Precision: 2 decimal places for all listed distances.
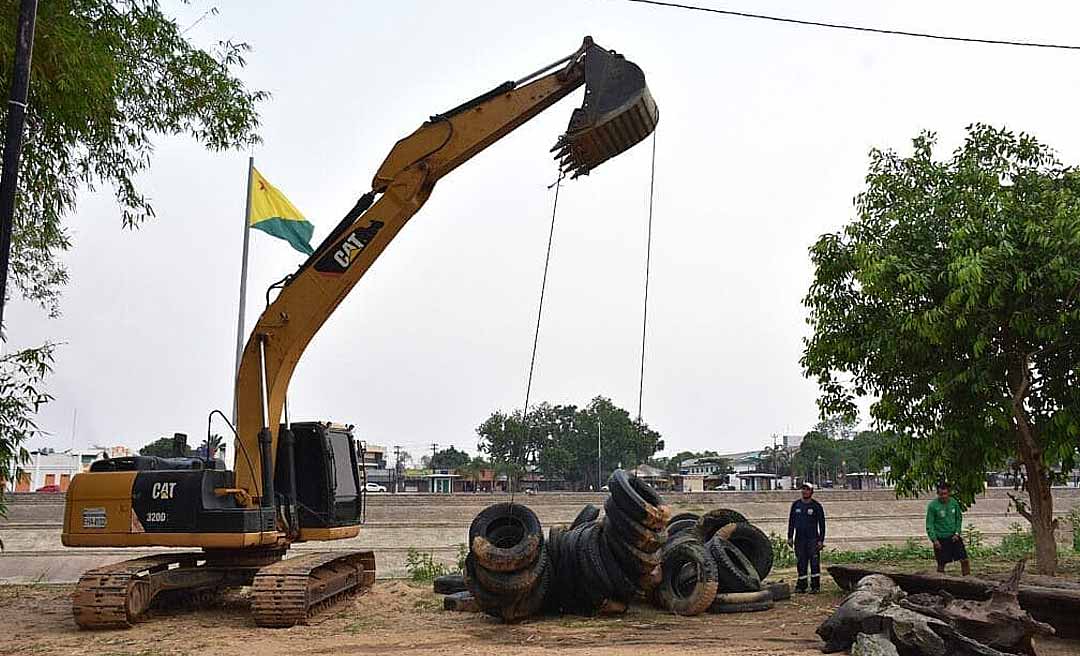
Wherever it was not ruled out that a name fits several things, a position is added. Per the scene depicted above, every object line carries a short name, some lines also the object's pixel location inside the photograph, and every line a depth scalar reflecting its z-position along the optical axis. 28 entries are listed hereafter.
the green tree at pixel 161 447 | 58.07
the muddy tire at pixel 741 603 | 11.46
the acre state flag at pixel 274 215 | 18.80
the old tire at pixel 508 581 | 10.52
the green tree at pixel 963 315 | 12.55
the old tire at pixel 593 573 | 10.81
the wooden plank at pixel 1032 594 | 9.03
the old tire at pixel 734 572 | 11.86
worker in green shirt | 14.02
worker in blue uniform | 13.45
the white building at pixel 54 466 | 63.80
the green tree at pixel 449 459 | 91.25
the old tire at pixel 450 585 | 13.03
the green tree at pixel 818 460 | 83.62
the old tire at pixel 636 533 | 10.55
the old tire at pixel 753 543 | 13.09
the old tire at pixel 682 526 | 13.69
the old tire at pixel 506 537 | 10.49
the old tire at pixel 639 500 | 10.50
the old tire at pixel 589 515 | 12.96
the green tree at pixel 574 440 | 61.81
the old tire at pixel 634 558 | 10.66
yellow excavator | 10.95
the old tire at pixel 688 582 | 11.16
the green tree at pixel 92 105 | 10.18
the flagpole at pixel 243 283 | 17.50
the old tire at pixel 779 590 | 12.38
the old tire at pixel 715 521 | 13.59
